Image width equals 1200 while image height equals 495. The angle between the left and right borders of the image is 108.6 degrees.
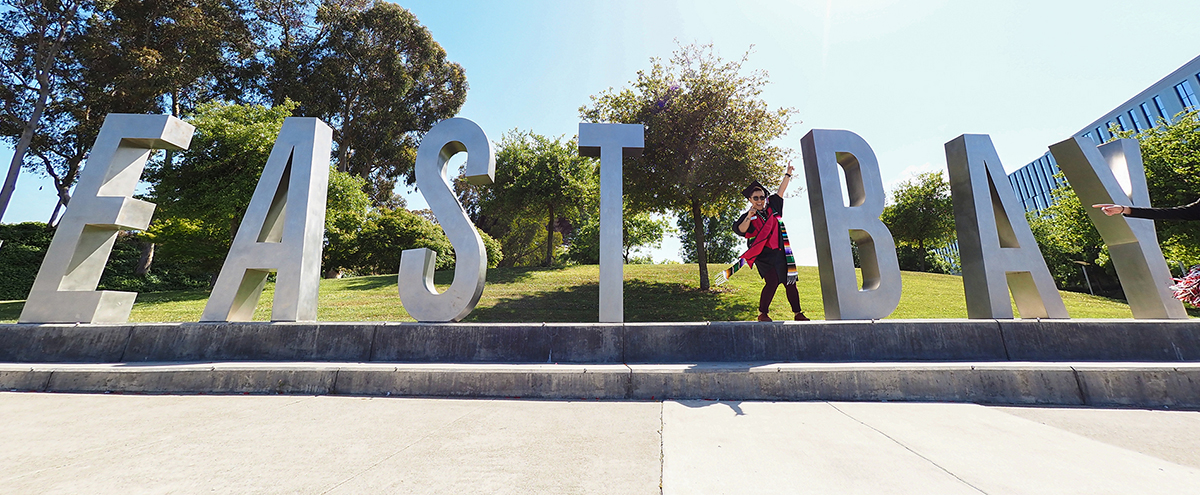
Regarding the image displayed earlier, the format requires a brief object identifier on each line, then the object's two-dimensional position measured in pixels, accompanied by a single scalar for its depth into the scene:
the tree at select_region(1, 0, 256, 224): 18.42
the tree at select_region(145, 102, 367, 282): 13.88
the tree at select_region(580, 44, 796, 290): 13.49
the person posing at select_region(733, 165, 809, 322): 6.05
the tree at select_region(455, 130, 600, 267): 22.98
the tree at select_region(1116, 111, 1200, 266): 12.34
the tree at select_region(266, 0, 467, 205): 26.23
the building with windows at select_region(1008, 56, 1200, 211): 39.38
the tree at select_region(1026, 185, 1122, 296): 15.59
